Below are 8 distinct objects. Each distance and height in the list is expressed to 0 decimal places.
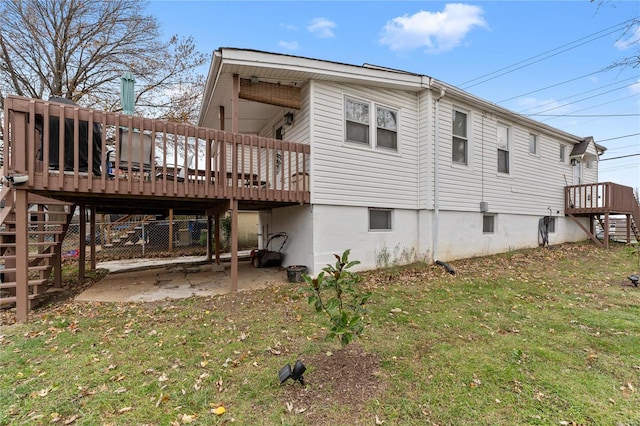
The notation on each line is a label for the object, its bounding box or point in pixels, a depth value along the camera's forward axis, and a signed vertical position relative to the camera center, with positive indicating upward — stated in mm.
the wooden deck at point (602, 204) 10984 +406
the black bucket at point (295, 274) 6457 -1294
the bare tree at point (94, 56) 12125 +6886
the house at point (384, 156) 6703 +1544
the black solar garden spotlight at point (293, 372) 2500 -1320
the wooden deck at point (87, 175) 4297 +647
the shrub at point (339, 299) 2473 -717
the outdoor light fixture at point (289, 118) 7688 +2442
